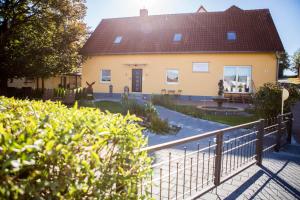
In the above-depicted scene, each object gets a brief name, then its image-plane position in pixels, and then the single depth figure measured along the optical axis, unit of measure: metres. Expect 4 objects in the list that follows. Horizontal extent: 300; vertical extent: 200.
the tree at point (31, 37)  19.44
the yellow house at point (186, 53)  22.12
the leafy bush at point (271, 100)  10.43
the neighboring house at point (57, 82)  34.78
